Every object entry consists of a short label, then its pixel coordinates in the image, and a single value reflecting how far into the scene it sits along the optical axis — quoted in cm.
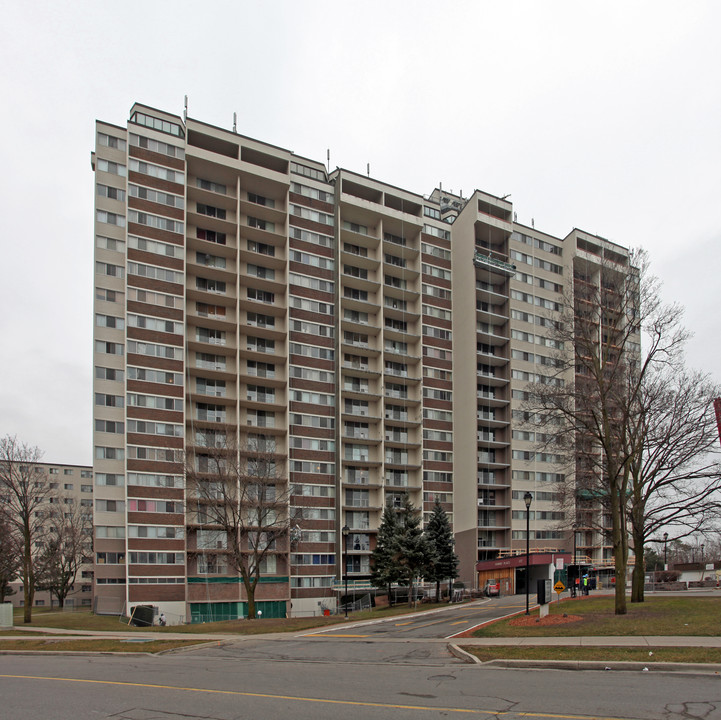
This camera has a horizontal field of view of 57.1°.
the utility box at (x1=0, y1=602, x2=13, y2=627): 3836
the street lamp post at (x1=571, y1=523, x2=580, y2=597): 4527
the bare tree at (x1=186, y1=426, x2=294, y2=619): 4553
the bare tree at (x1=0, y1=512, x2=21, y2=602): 5449
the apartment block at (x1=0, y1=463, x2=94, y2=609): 10694
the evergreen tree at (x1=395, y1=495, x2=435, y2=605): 5153
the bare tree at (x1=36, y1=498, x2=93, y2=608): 8350
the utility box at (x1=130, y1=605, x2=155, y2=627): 4466
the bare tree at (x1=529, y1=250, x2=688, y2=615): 2652
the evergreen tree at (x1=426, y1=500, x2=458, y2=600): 5312
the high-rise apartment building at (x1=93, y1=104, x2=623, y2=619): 5678
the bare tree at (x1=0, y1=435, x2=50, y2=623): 4519
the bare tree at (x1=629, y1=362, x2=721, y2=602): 2786
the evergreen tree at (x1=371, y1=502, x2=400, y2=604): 5253
